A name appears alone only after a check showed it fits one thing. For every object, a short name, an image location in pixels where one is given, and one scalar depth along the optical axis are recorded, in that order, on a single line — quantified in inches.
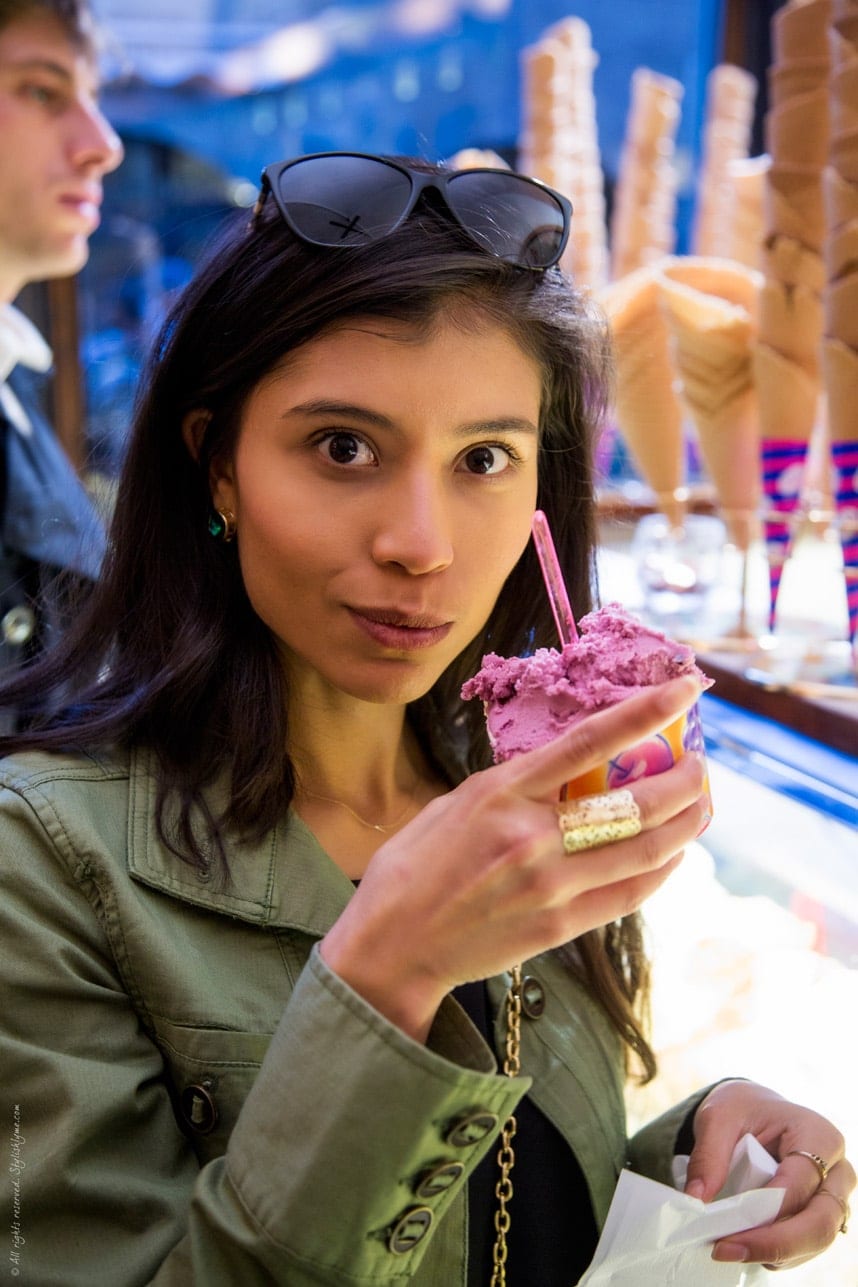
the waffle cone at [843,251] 63.0
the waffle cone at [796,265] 69.9
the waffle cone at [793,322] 69.9
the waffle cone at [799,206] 69.5
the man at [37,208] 99.4
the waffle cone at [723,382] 73.8
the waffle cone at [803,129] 68.1
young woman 33.1
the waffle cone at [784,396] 71.2
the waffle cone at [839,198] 63.0
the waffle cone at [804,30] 66.7
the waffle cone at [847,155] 62.6
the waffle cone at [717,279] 78.8
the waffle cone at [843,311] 63.6
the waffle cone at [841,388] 64.4
